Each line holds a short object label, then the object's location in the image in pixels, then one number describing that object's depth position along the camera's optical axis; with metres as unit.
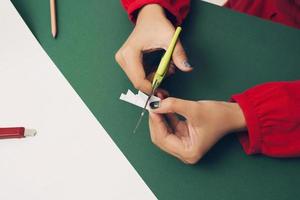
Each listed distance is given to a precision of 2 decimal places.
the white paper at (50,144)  0.57
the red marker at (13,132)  0.60
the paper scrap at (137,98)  0.64
